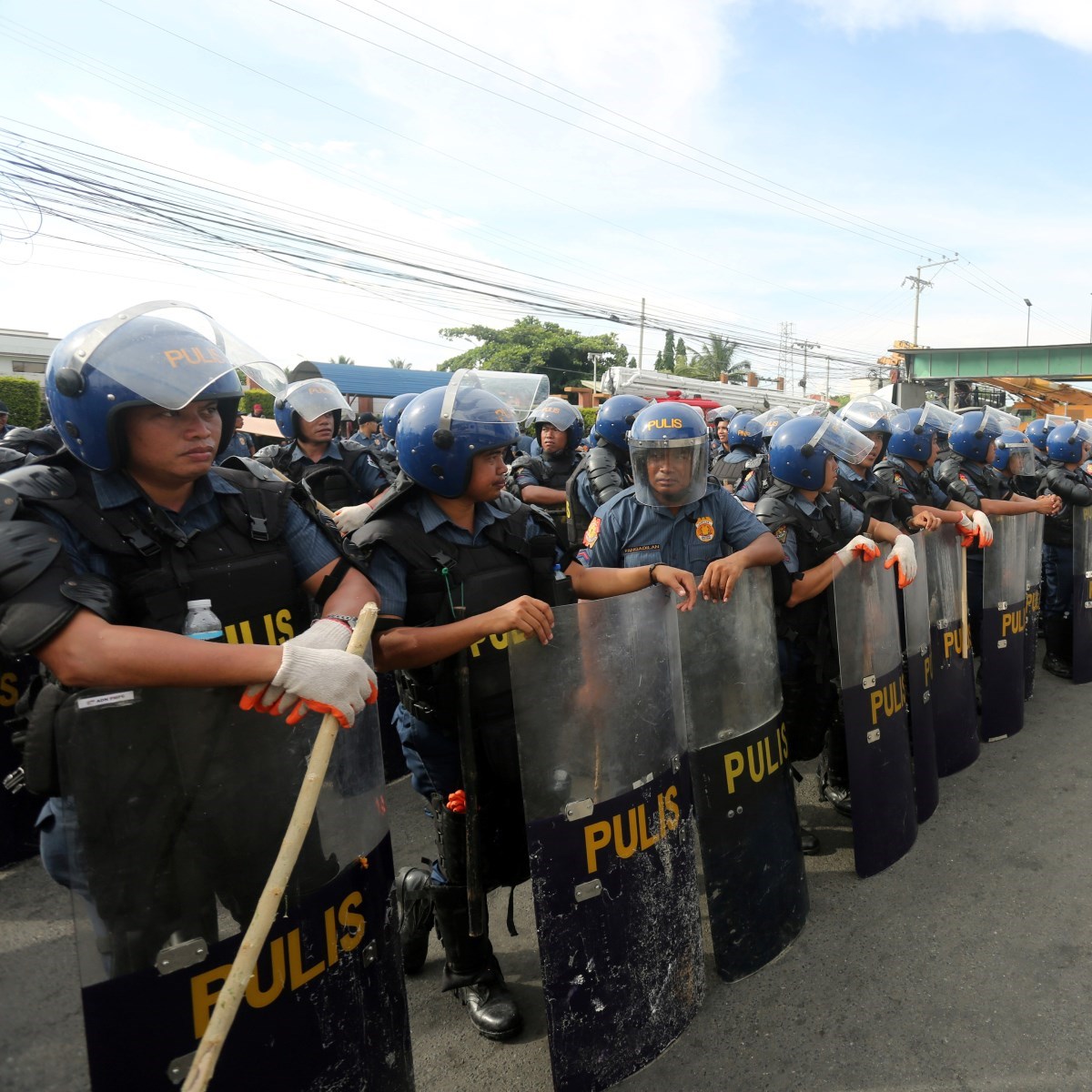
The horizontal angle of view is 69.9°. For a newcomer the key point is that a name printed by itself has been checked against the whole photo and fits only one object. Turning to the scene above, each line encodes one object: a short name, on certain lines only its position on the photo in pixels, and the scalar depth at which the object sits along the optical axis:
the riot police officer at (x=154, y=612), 1.39
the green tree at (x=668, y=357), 57.94
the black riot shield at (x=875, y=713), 3.02
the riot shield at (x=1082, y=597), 5.55
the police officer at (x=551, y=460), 6.41
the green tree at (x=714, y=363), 53.34
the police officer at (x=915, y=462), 5.06
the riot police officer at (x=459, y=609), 2.23
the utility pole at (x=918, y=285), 48.16
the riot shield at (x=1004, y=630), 4.54
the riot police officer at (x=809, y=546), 3.43
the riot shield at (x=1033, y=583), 5.05
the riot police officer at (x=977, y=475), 4.96
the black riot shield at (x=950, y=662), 3.91
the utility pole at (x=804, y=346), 53.72
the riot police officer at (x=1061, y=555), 6.02
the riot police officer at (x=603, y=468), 5.27
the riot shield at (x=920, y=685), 3.54
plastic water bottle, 1.61
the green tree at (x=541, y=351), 47.09
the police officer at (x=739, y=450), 7.35
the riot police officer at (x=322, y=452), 4.84
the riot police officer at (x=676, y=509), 3.16
